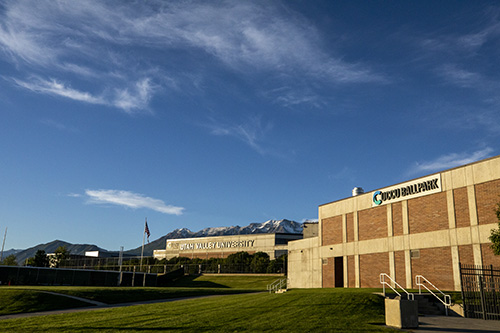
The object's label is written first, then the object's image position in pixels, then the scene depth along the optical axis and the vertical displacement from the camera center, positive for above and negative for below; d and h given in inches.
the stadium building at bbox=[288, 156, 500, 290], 1381.6 +159.7
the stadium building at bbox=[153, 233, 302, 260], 4495.6 +259.2
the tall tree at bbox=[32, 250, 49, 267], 4247.0 +45.6
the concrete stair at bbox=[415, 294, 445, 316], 964.0 -69.6
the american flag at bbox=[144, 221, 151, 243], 2564.0 +215.1
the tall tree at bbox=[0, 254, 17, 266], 4920.0 +32.8
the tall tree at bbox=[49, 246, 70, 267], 4709.6 +81.0
